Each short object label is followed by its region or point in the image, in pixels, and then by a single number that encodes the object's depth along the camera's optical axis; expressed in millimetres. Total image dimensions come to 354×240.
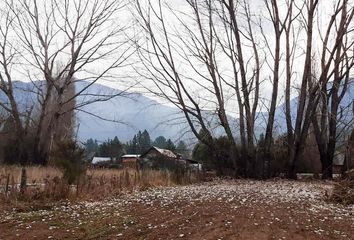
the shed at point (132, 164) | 19131
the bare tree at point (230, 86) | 20859
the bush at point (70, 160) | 13242
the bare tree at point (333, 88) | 19516
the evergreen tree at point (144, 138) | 45362
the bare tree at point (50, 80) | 31703
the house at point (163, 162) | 18922
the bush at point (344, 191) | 10281
